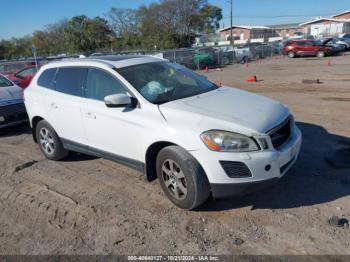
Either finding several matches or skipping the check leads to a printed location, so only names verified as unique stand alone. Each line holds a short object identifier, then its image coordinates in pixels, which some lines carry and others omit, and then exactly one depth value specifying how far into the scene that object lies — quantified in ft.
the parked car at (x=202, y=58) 80.74
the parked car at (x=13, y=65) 61.05
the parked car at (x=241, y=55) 94.51
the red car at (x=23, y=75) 43.44
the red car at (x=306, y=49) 92.99
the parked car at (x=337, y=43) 95.20
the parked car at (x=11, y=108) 24.08
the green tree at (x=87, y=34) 161.38
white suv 11.08
